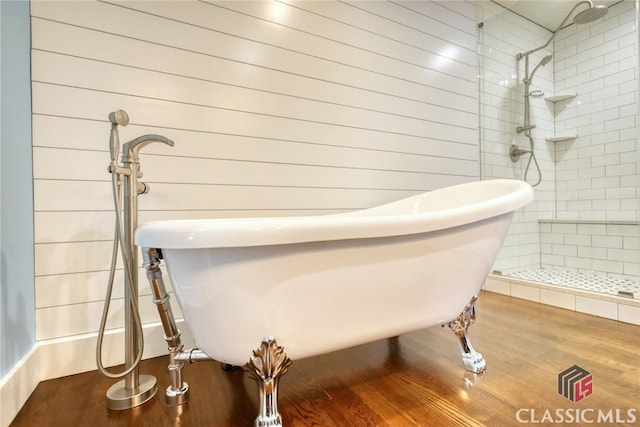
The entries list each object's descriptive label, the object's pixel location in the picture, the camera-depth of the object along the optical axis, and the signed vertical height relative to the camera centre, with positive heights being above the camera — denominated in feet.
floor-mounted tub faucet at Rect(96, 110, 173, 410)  2.84 -0.36
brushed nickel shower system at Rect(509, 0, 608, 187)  8.08 +3.34
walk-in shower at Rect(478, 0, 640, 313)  7.50 +2.19
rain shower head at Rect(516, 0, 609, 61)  7.41 +5.09
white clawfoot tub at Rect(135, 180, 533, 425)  2.19 -0.54
